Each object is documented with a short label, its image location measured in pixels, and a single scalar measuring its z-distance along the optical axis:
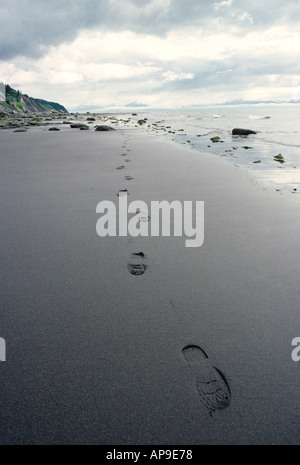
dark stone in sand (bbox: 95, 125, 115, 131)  15.95
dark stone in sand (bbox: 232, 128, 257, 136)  14.61
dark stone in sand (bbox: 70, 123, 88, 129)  16.73
